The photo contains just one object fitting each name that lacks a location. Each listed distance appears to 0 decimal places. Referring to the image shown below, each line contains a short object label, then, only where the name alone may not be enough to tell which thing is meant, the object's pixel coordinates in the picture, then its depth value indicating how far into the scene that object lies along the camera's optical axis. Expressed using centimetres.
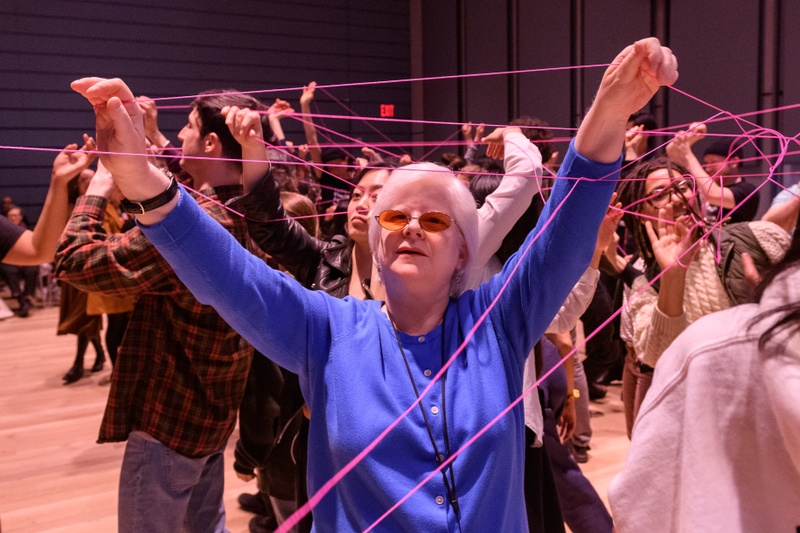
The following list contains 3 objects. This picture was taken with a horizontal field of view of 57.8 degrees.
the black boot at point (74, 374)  521
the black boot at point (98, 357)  542
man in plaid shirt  181
